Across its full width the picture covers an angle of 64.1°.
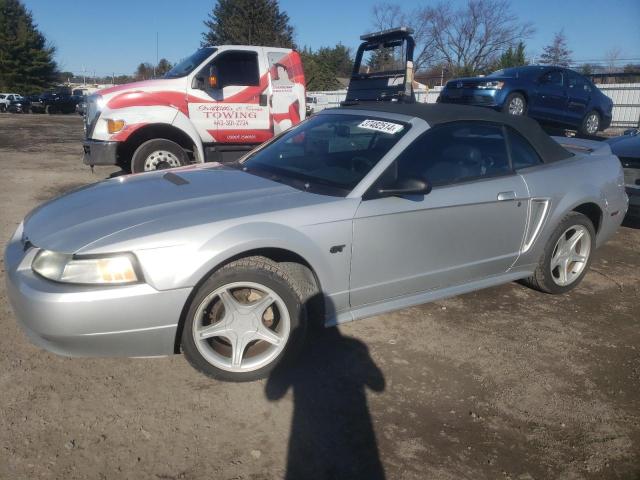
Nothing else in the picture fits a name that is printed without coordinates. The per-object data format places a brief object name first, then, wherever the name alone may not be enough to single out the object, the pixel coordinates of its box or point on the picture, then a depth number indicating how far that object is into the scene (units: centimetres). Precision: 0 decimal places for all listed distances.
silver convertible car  253
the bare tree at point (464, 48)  4659
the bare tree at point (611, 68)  4191
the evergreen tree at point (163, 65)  5587
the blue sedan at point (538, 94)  1068
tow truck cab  684
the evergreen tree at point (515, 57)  3838
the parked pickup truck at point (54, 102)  3678
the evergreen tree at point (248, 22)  4331
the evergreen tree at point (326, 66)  5052
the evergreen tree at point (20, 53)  4728
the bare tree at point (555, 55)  4765
